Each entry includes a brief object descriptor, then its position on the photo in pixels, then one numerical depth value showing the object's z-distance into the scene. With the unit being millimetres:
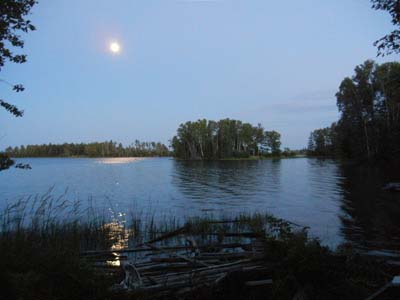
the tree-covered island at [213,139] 139375
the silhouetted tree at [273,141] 163750
